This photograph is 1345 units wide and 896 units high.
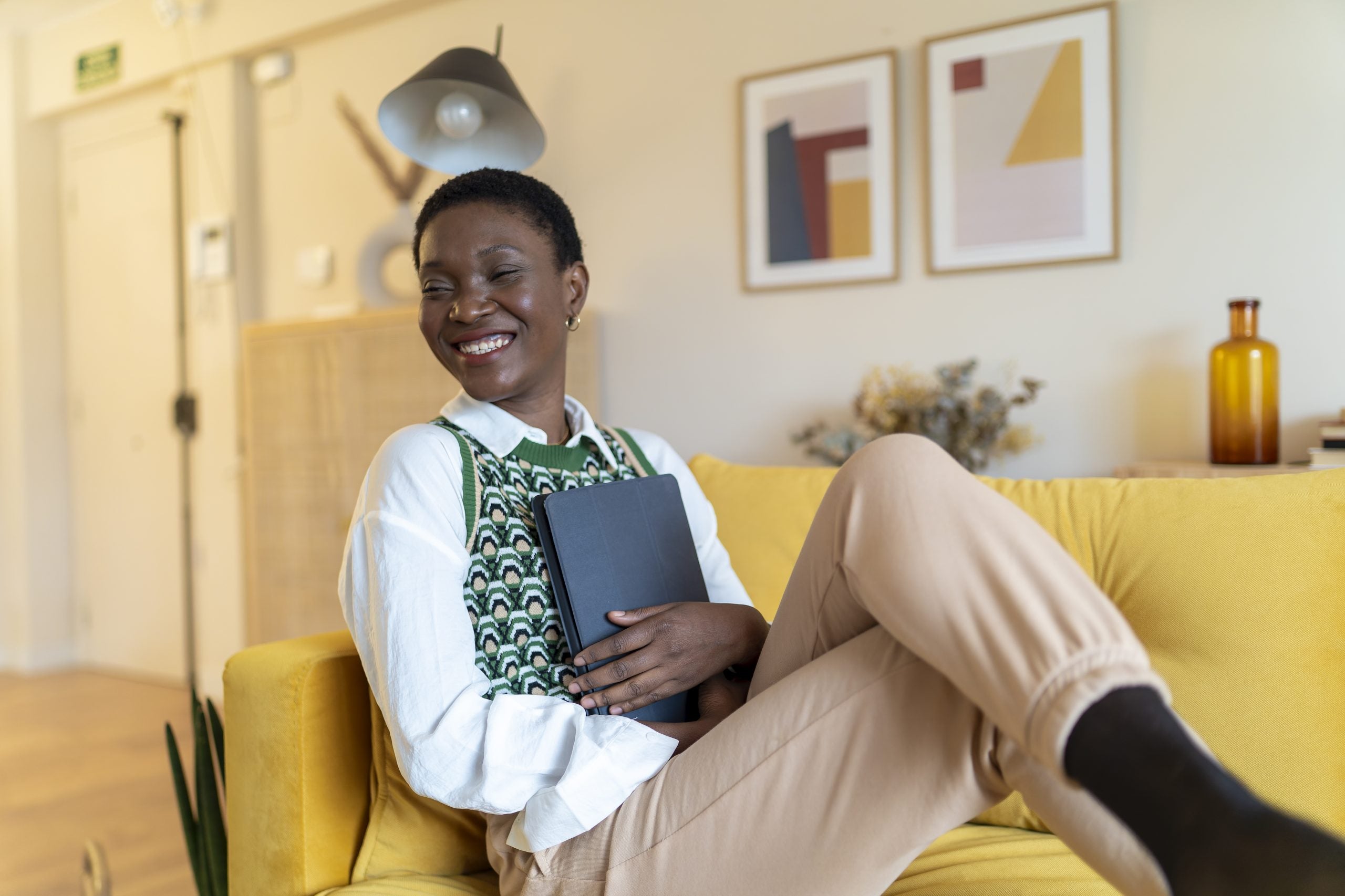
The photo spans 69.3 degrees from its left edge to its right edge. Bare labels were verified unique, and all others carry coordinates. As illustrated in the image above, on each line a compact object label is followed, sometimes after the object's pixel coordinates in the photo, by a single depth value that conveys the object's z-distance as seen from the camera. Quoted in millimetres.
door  3867
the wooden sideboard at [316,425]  2793
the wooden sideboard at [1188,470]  1836
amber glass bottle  1915
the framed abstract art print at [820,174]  2387
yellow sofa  1200
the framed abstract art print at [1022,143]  2135
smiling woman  708
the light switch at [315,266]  3416
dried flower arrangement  2162
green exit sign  3812
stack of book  1774
